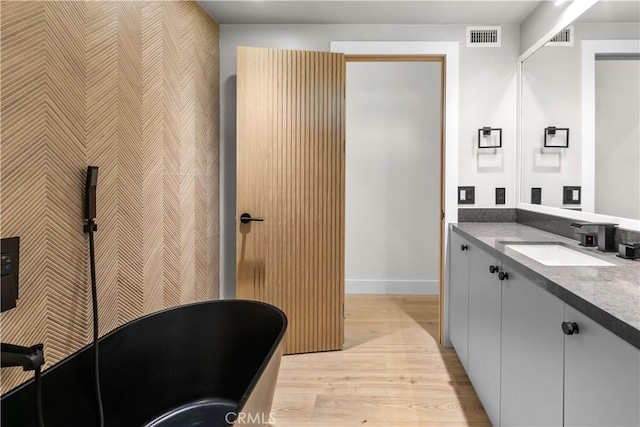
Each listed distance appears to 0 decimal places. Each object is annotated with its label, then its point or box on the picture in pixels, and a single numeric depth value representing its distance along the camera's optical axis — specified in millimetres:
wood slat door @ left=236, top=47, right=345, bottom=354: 2611
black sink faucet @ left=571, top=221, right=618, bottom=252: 1667
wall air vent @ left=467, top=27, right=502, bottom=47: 2766
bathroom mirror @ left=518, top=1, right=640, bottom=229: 1619
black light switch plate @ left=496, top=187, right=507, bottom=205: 2809
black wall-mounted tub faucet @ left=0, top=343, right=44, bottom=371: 985
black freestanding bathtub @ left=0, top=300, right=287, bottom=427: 1191
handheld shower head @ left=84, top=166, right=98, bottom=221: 1410
